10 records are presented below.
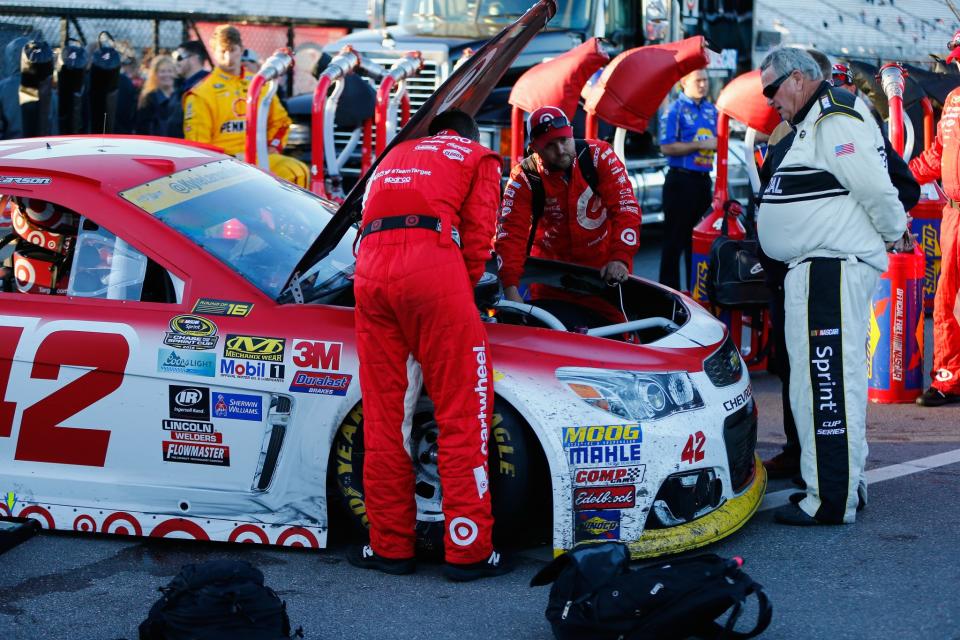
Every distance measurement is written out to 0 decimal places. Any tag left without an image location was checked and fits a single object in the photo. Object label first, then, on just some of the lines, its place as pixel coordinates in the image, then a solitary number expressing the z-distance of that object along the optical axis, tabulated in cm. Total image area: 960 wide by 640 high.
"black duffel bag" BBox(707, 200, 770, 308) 1448
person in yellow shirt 1832
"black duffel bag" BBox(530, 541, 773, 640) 740
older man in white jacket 981
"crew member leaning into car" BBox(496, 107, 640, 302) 1173
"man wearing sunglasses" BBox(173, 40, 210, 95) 2080
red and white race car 889
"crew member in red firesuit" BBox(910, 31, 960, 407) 1410
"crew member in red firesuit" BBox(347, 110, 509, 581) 871
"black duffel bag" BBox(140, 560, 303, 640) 735
